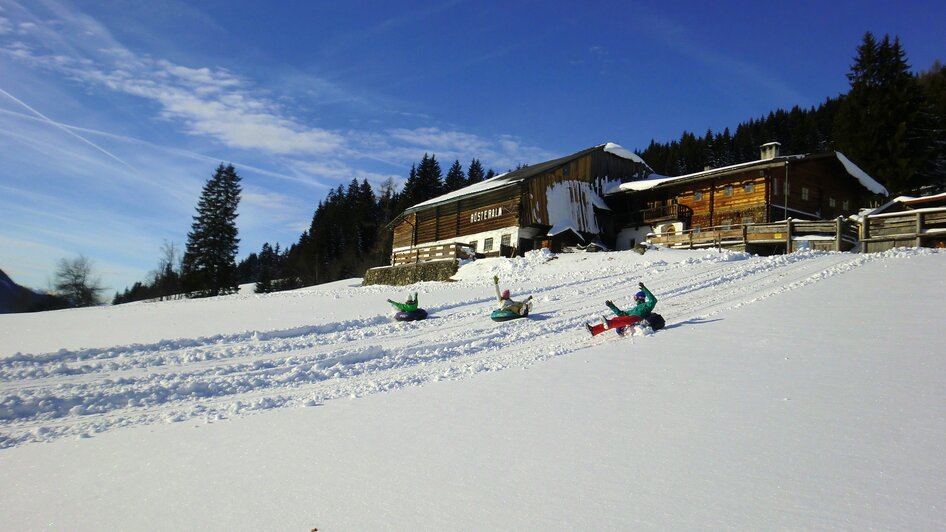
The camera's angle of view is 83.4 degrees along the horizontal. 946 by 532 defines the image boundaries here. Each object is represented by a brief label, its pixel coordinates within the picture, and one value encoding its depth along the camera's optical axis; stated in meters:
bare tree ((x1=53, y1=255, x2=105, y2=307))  56.47
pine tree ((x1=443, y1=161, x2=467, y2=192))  75.50
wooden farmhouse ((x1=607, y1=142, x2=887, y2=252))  29.59
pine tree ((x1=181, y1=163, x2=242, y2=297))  47.91
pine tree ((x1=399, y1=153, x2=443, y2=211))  68.88
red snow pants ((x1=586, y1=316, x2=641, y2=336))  10.76
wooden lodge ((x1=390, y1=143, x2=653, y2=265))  32.84
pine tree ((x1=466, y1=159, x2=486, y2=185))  80.62
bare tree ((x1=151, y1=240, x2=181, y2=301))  58.59
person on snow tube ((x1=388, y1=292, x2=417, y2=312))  15.76
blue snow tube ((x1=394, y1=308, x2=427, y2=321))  15.52
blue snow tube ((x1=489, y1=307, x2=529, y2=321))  14.10
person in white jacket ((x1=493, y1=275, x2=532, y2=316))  14.15
